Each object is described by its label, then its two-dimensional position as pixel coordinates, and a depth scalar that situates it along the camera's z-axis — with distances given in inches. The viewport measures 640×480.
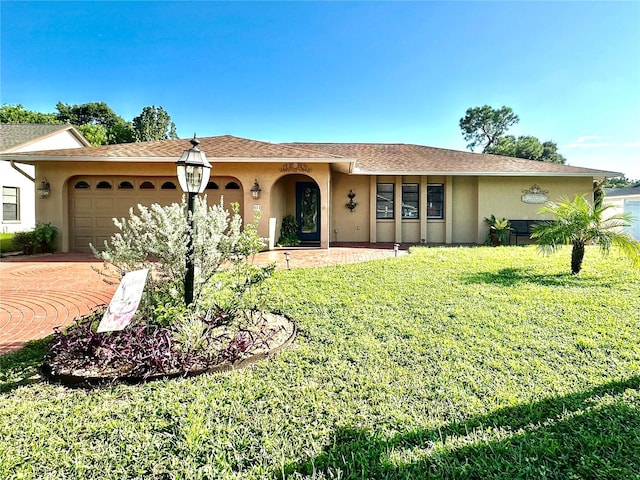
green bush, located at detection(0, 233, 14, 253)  446.5
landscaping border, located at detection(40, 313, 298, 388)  123.6
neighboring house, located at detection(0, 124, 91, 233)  657.0
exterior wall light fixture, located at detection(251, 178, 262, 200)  441.7
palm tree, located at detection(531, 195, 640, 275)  275.6
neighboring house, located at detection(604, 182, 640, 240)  625.5
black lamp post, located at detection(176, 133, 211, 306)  158.6
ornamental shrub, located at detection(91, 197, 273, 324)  150.0
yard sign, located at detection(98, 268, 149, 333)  120.0
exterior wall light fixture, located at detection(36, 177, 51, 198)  435.2
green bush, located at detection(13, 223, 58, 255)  420.5
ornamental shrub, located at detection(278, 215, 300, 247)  507.0
